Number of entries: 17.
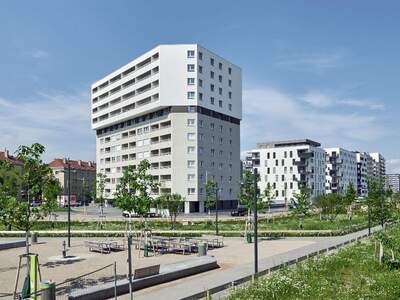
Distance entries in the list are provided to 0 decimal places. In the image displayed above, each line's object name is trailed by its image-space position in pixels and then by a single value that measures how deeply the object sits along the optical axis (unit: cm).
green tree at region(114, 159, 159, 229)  2911
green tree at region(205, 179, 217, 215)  6387
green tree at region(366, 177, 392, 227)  3998
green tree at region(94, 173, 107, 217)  6565
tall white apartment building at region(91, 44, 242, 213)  8644
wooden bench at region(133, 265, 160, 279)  1847
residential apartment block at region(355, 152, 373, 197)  19262
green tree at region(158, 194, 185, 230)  5241
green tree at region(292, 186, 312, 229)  4669
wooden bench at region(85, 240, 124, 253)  3053
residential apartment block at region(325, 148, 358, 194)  16077
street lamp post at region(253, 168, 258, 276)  1963
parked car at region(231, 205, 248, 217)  7194
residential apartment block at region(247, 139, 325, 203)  13188
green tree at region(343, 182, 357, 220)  6009
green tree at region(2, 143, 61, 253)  1834
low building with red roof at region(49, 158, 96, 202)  15588
